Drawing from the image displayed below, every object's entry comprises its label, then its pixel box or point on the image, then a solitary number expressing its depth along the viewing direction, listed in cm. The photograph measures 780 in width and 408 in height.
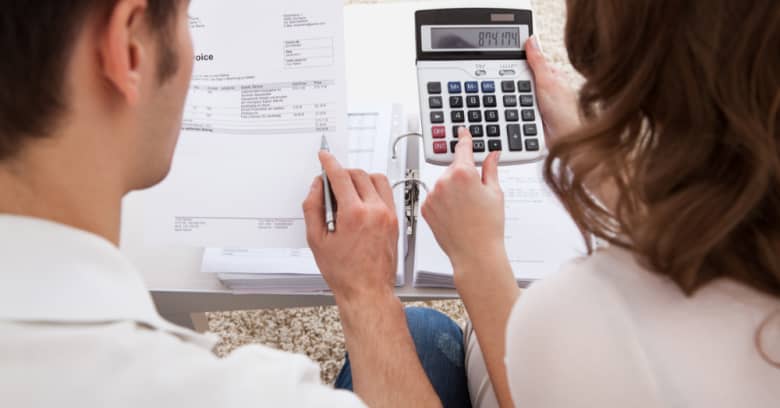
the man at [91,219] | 29
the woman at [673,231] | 32
